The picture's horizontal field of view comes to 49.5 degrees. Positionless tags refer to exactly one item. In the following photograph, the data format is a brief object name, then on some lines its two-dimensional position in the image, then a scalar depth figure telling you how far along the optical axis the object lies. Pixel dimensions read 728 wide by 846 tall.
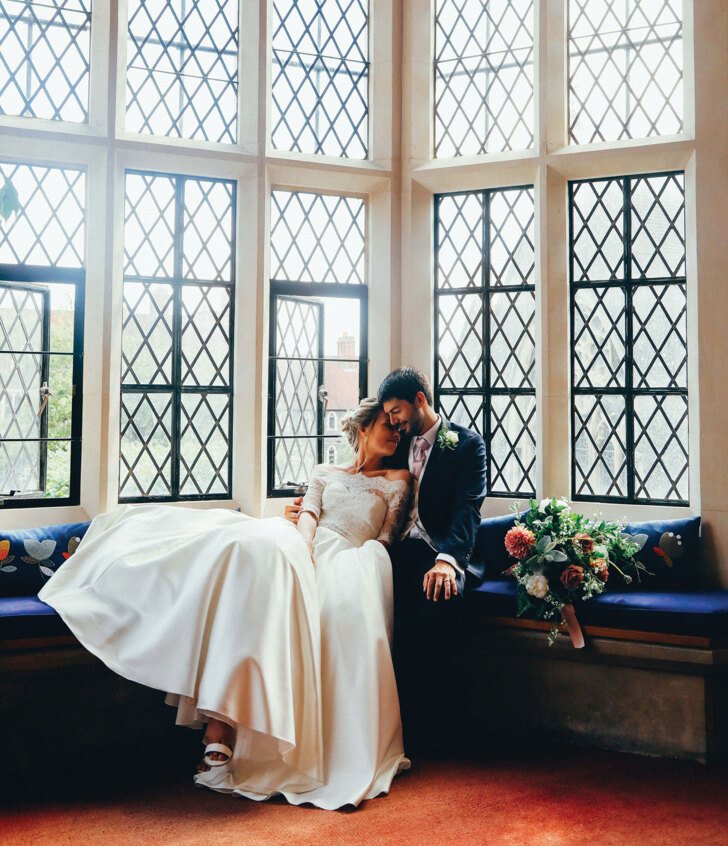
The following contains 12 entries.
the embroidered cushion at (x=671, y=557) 3.97
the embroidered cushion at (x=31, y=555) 3.75
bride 2.95
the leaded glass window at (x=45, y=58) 4.47
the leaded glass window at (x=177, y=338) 4.62
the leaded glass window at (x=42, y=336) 4.38
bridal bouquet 3.57
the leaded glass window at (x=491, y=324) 4.74
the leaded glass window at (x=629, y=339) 4.45
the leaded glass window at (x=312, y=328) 4.85
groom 3.58
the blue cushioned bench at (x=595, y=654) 3.37
